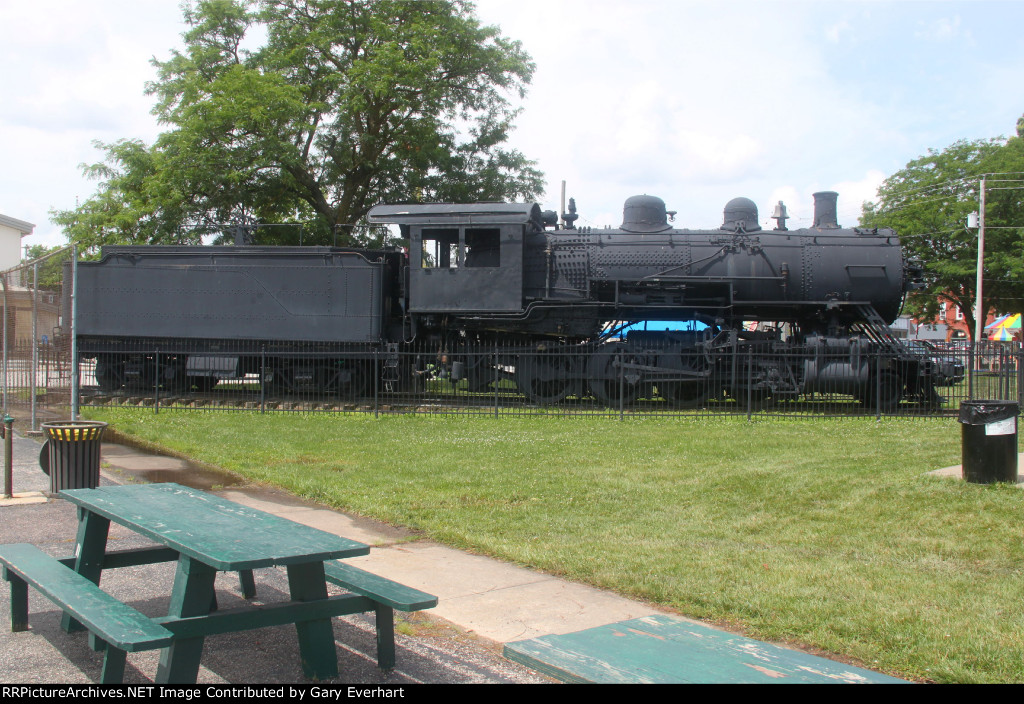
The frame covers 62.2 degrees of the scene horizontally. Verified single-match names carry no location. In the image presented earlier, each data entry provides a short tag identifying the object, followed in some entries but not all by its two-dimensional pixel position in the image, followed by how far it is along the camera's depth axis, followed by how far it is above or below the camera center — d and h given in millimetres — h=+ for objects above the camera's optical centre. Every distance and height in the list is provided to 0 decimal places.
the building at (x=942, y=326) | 54969 +1858
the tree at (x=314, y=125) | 23438 +6424
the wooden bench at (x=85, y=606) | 3229 -1119
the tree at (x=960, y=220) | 42375 +6905
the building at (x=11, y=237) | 61969 +7857
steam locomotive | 15680 +817
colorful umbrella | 32156 +1042
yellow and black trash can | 6859 -904
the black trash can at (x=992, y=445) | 7535 -824
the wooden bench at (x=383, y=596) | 3696 -1132
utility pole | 36375 +3693
